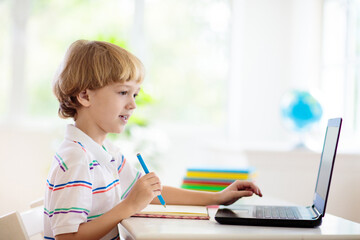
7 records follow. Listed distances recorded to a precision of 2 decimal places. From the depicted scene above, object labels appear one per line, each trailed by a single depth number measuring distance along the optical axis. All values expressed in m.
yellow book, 2.43
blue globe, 3.35
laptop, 1.65
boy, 1.72
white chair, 1.72
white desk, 1.53
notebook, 1.77
